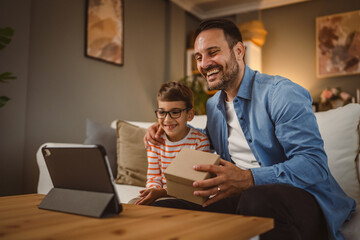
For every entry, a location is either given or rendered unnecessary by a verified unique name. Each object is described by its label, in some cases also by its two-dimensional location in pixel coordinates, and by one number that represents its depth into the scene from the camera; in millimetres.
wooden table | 601
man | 897
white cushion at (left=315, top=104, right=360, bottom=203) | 1429
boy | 1394
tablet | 752
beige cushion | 1923
